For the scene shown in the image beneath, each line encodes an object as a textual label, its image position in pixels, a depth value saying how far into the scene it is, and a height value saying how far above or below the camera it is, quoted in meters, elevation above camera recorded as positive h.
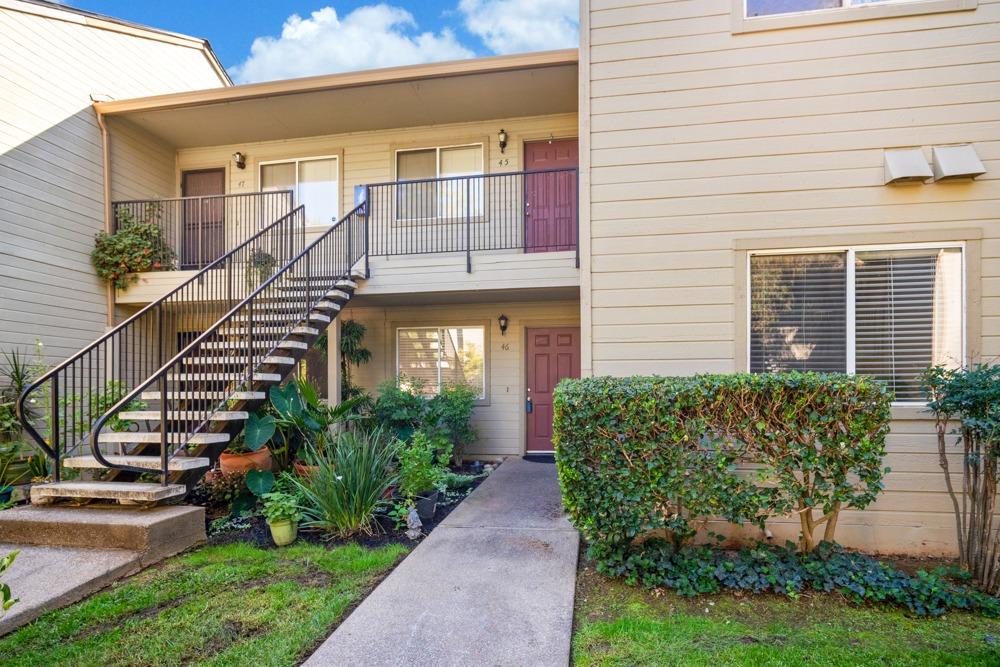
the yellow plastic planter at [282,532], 4.30 -1.66
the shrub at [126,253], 7.59 +1.24
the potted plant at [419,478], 4.93 -1.40
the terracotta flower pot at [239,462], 5.41 -1.35
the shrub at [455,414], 7.29 -1.13
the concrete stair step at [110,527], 3.89 -1.51
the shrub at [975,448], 3.38 -0.78
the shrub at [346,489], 4.54 -1.41
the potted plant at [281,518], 4.29 -1.55
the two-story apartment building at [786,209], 4.05 +1.06
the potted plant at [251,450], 5.00 -1.23
